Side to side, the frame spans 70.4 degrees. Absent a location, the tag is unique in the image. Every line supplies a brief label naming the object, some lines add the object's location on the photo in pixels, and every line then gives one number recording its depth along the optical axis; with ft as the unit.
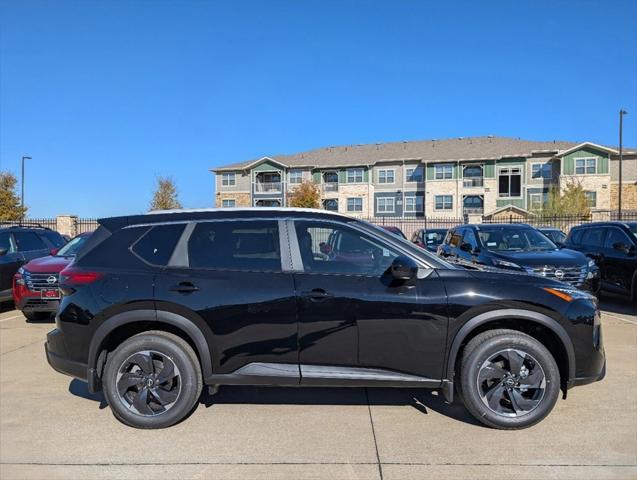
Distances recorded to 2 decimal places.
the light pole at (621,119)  106.63
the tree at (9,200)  128.14
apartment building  141.08
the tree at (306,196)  148.02
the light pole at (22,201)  124.36
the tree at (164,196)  144.05
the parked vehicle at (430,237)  53.21
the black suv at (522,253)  23.97
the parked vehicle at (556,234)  53.42
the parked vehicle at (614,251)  28.17
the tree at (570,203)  122.62
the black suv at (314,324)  11.91
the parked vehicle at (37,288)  24.38
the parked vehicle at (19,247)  28.60
